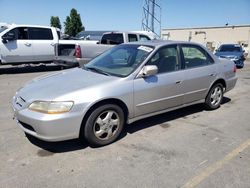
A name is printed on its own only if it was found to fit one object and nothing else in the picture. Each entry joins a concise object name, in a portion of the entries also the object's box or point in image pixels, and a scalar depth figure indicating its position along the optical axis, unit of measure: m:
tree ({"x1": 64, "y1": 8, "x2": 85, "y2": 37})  37.69
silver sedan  2.72
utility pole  21.53
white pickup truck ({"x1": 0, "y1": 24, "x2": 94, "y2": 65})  8.14
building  25.58
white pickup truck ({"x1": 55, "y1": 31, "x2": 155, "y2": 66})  7.66
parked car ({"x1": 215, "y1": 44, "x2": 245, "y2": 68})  12.03
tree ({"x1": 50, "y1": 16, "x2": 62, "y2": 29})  41.96
